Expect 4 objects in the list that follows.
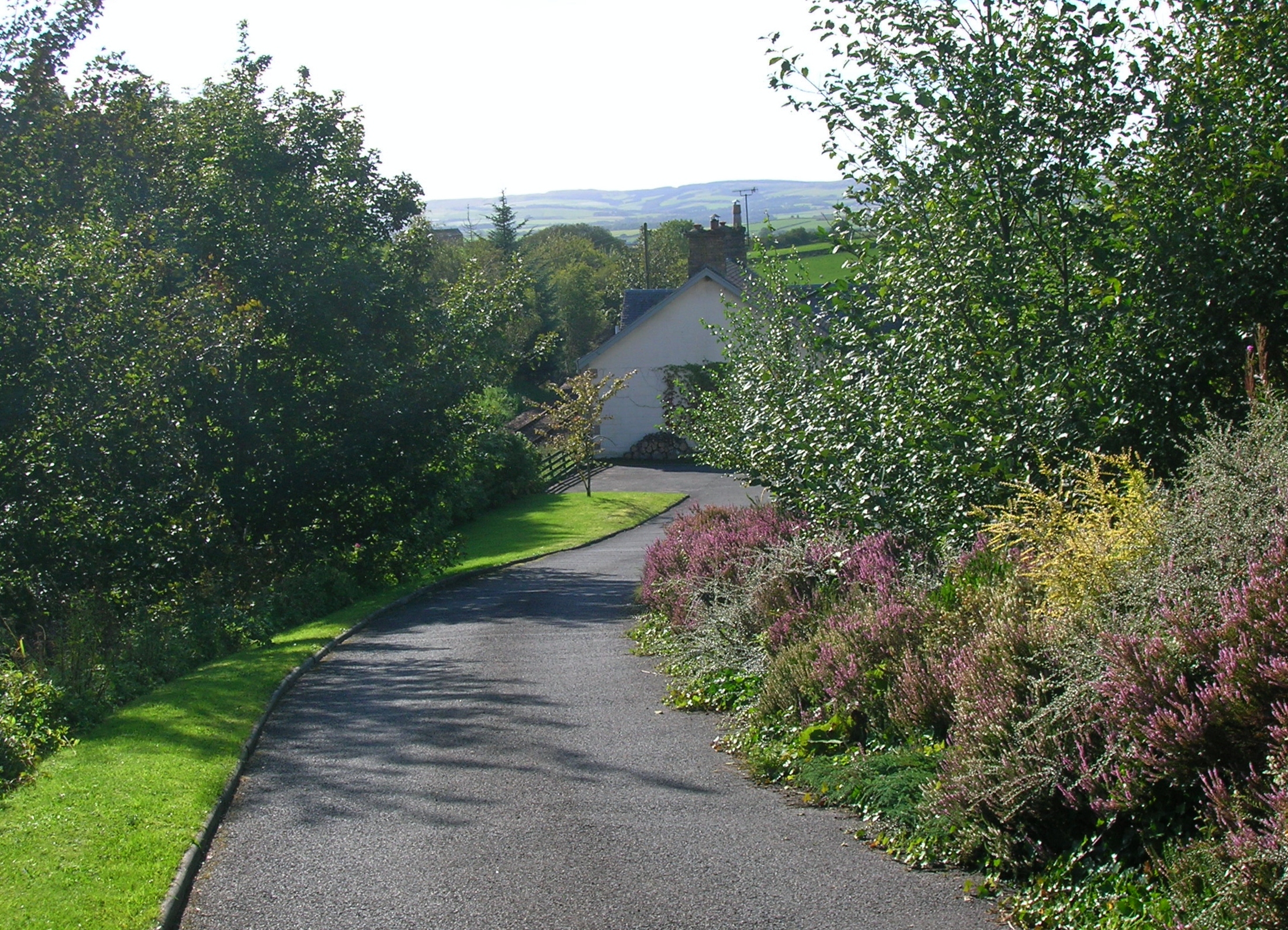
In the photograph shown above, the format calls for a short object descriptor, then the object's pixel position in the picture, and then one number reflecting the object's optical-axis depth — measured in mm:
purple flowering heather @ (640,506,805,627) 13311
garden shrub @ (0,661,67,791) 8445
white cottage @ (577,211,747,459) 52188
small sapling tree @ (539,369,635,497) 44562
